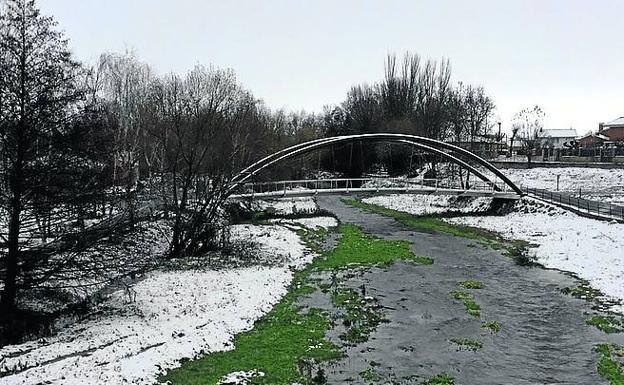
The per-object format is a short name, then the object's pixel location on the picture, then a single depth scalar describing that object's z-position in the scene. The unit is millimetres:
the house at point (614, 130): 112088
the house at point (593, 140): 106112
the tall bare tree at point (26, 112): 16719
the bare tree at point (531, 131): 93925
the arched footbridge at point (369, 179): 47312
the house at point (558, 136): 130275
